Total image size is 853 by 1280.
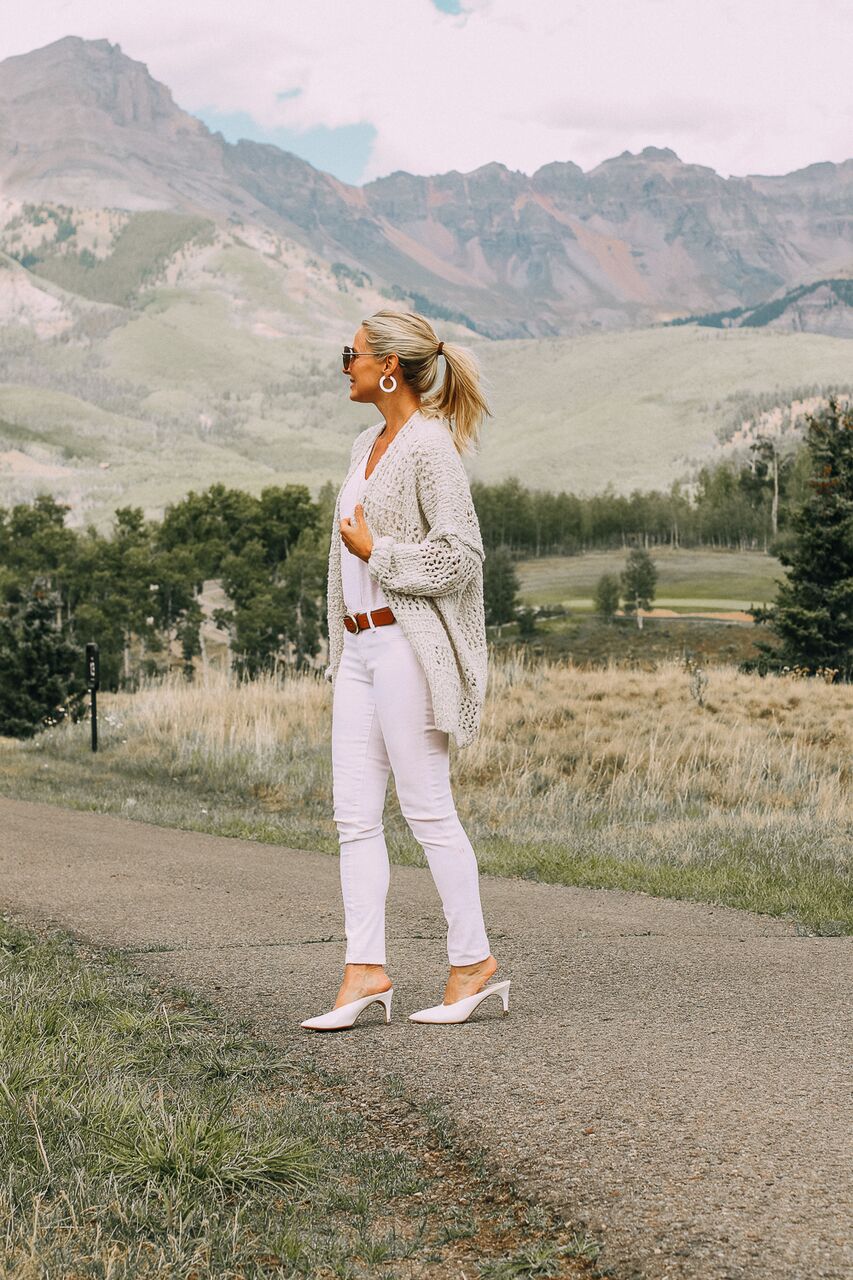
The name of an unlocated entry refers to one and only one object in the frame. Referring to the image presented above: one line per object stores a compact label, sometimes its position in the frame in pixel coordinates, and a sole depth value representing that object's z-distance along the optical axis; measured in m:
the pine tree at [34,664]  45.06
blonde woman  4.16
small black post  17.11
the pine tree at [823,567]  31.62
